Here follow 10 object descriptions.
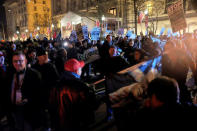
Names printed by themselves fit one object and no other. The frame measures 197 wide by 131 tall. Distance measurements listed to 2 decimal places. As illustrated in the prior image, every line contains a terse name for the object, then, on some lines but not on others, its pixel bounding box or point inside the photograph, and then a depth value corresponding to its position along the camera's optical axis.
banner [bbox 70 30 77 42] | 12.88
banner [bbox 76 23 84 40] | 10.67
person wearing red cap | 2.69
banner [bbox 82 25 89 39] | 10.79
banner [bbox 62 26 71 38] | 20.98
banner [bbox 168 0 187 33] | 5.40
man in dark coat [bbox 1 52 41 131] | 3.10
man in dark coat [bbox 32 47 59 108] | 3.42
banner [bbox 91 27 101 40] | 12.94
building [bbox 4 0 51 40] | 73.88
